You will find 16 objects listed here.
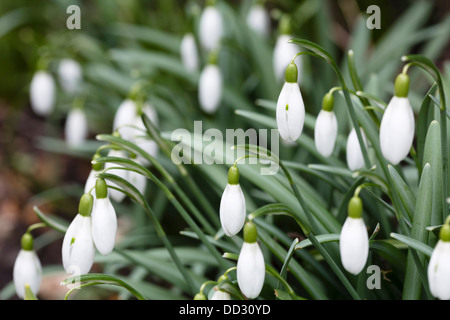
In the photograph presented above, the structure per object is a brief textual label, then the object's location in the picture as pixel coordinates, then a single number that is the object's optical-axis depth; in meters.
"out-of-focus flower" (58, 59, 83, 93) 0.65
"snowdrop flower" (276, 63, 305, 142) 0.40
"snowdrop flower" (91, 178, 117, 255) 0.40
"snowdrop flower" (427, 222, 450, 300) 0.37
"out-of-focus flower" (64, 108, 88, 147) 0.58
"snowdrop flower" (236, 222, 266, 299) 0.39
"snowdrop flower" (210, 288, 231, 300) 0.40
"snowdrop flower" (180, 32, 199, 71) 0.56
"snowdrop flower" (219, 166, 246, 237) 0.40
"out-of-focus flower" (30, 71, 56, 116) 0.60
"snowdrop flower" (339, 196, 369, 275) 0.38
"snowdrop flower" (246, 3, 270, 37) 0.61
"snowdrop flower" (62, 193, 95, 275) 0.40
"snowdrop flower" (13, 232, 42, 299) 0.43
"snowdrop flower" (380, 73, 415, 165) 0.39
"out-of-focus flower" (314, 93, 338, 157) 0.42
